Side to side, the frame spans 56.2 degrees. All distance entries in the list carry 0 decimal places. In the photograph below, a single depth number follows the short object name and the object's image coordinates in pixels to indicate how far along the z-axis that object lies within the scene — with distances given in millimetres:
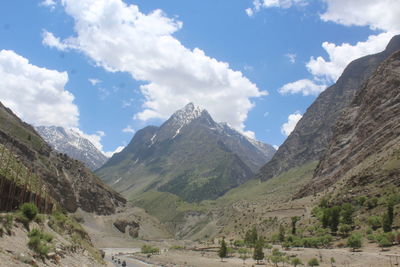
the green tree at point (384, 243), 73250
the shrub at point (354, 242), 78375
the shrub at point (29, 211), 34031
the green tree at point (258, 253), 84250
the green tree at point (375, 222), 86688
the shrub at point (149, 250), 145375
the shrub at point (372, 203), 96938
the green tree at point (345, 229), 93412
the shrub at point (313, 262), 71250
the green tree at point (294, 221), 114212
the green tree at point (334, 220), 98688
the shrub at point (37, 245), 26344
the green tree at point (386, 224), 79562
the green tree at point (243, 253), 99138
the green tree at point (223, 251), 100306
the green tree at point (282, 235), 111462
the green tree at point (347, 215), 96312
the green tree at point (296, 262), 75756
